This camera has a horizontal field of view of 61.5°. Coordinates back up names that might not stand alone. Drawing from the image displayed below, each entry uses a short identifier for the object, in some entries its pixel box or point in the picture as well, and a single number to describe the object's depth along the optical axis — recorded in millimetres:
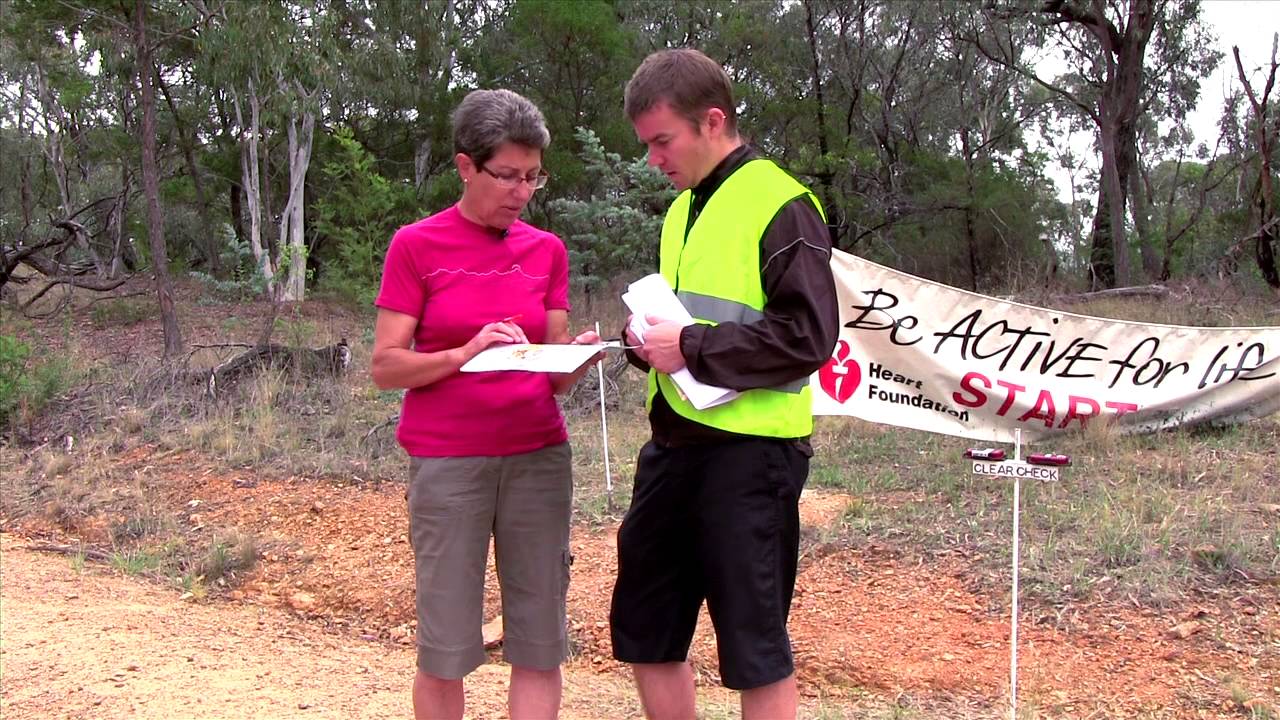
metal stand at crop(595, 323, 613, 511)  6289
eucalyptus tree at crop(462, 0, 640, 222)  19391
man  2279
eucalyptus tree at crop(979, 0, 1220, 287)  19000
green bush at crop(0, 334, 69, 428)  8820
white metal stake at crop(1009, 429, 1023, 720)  3496
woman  2555
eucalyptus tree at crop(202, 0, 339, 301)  14484
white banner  6750
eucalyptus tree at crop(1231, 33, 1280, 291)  14555
